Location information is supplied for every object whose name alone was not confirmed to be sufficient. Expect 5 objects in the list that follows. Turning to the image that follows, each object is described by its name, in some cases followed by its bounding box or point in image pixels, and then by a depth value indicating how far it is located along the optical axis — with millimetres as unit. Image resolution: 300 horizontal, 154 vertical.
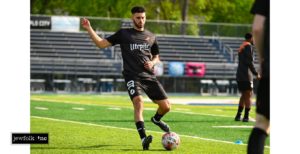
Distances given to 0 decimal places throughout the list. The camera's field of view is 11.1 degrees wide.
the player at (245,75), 24508
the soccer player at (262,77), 10264
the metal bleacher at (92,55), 49779
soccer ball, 15823
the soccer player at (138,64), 16441
